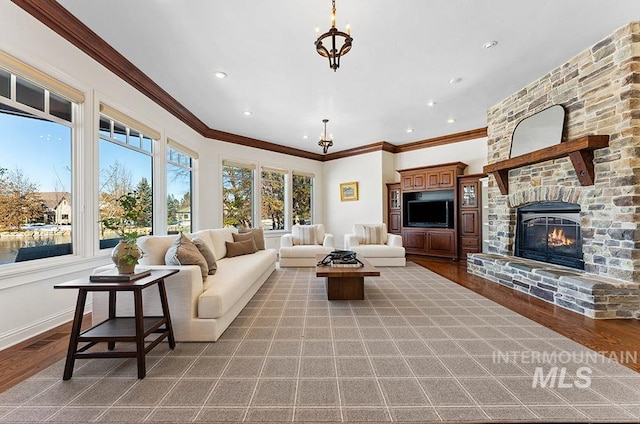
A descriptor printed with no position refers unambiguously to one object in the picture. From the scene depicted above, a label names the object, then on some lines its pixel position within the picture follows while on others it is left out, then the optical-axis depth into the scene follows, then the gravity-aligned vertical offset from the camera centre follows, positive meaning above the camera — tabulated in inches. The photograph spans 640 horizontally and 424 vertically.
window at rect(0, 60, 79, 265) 89.7 +19.6
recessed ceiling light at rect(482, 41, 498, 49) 113.9 +73.6
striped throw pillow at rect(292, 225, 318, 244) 223.6 -17.6
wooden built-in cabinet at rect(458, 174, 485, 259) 220.1 -1.5
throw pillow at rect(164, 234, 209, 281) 96.3 -14.6
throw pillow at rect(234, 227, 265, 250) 185.3 -14.5
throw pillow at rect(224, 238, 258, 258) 163.2 -20.8
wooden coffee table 130.1 -36.3
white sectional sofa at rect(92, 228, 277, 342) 88.0 -29.3
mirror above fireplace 133.7 +44.3
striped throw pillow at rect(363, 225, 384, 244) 224.4 -18.4
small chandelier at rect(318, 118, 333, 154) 204.1 +56.0
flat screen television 237.9 -0.4
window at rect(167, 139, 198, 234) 185.5 +21.9
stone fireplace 105.3 +11.2
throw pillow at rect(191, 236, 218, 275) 116.0 -16.8
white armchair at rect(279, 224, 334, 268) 206.8 -25.9
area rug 56.4 -42.6
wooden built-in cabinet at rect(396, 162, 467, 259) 231.8 +8.6
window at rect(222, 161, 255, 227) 247.0 +20.5
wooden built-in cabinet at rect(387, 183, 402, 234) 269.1 +5.4
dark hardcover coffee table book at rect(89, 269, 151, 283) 72.6 -16.8
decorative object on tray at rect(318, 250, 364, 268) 137.4 -25.0
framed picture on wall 293.1 +25.7
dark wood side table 68.4 -31.9
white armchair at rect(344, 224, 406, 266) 206.2 -26.0
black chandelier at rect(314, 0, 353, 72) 82.0 +55.2
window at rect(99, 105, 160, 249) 127.3 +27.9
